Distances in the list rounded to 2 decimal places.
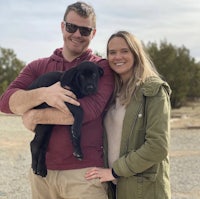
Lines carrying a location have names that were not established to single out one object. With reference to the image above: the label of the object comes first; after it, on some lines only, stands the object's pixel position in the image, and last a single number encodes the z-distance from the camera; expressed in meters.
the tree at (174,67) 32.47
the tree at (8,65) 39.34
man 3.40
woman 3.28
